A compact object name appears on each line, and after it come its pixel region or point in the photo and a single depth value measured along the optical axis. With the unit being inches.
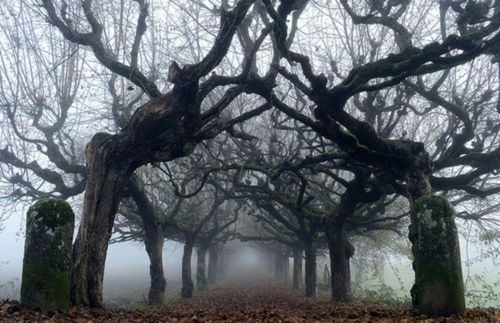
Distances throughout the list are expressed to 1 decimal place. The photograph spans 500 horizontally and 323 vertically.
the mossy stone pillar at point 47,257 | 287.9
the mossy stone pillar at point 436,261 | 314.7
